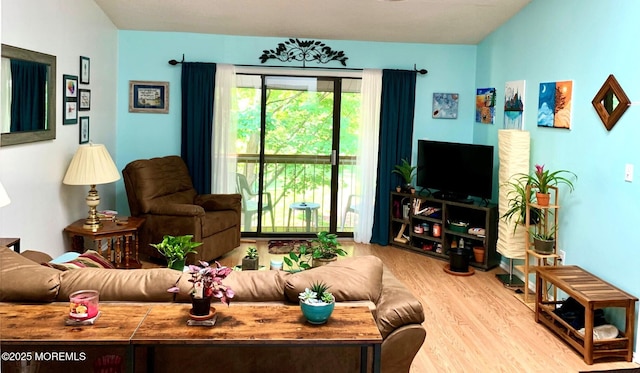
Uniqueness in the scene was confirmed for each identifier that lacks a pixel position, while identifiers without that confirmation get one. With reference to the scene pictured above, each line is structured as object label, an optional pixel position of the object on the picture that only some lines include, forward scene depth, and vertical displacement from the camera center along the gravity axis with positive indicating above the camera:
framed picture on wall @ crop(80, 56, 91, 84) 5.21 +0.71
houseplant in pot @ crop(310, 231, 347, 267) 3.77 -0.62
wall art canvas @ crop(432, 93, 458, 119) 6.68 +0.64
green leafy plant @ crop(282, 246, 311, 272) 3.56 -0.65
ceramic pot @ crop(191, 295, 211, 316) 2.25 -0.60
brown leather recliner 5.39 -0.57
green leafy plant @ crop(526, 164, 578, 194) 4.44 -0.11
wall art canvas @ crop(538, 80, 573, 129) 4.49 +0.49
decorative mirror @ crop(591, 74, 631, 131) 3.75 +0.43
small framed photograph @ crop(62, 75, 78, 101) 4.81 +0.52
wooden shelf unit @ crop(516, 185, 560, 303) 4.45 -0.54
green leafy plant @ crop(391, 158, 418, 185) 6.44 -0.12
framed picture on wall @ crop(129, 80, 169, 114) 6.38 +0.59
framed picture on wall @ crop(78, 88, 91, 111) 5.24 +0.45
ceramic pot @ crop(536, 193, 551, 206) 4.43 -0.26
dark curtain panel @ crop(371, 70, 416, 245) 6.53 +0.31
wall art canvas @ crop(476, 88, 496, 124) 6.12 +0.63
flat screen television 5.66 -0.08
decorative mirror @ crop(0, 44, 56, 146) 3.75 +0.35
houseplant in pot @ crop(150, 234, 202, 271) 2.79 -0.48
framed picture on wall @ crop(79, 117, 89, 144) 5.30 +0.17
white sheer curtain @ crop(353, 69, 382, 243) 6.53 +0.13
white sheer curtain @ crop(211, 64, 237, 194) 6.39 +0.22
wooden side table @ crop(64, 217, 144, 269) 4.79 -0.73
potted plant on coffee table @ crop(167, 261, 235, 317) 2.25 -0.54
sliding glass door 6.60 +0.03
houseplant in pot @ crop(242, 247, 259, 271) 3.99 -0.74
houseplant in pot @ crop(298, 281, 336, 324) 2.25 -0.58
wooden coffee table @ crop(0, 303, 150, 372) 2.06 -0.68
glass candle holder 2.19 -0.60
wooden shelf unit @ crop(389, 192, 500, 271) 5.67 -0.68
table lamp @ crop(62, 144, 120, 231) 4.76 -0.20
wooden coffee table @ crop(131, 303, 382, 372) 2.12 -0.67
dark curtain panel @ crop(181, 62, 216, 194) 6.35 +0.36
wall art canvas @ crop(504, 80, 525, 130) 5.35 +0.56
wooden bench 3.52 -0.87
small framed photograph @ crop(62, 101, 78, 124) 4.86 +0.30
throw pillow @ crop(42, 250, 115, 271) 2.78 -0.59
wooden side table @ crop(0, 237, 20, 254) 3.34 -0.57
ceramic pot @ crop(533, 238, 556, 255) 4.44 -0.62
